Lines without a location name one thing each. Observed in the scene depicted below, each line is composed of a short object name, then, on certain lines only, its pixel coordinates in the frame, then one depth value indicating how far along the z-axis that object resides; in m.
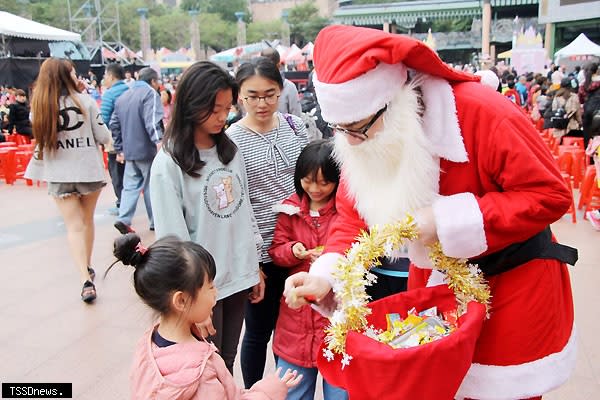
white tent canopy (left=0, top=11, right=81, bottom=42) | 12.32
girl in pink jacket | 1.70
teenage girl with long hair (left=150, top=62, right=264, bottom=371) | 2.15
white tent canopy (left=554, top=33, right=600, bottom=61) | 19.73
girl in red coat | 2.40
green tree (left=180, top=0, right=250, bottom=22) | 72.50
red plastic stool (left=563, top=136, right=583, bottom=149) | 8.08
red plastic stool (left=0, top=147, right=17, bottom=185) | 8.52
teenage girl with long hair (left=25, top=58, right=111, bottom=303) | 3.90
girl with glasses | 2.53
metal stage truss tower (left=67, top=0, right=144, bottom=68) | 29.41
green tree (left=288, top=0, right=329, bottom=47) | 65.50
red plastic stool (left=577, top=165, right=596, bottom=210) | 6.02
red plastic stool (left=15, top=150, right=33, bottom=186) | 8.65
